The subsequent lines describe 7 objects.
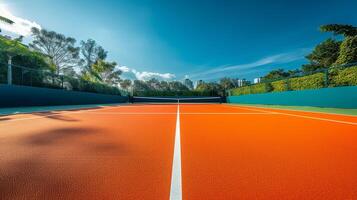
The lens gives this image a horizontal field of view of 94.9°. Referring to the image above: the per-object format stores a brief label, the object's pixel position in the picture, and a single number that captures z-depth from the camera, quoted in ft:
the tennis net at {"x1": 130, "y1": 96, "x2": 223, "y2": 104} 111.34
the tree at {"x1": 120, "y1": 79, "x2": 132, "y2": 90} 174.40
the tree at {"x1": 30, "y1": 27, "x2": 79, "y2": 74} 107.45
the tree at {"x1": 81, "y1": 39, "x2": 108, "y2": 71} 132.21
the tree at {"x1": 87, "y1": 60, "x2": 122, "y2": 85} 117.00
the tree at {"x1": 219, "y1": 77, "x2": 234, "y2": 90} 210.38
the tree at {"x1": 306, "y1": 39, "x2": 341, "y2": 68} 74.18
